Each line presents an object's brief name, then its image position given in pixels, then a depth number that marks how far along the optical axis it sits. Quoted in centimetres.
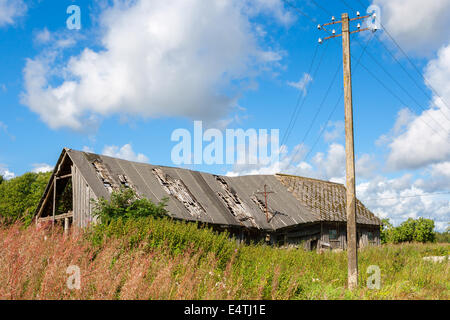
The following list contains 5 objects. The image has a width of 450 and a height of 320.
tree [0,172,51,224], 4041
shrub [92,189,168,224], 1584
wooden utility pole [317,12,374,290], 1212
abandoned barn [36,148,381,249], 1888
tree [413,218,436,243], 4466
